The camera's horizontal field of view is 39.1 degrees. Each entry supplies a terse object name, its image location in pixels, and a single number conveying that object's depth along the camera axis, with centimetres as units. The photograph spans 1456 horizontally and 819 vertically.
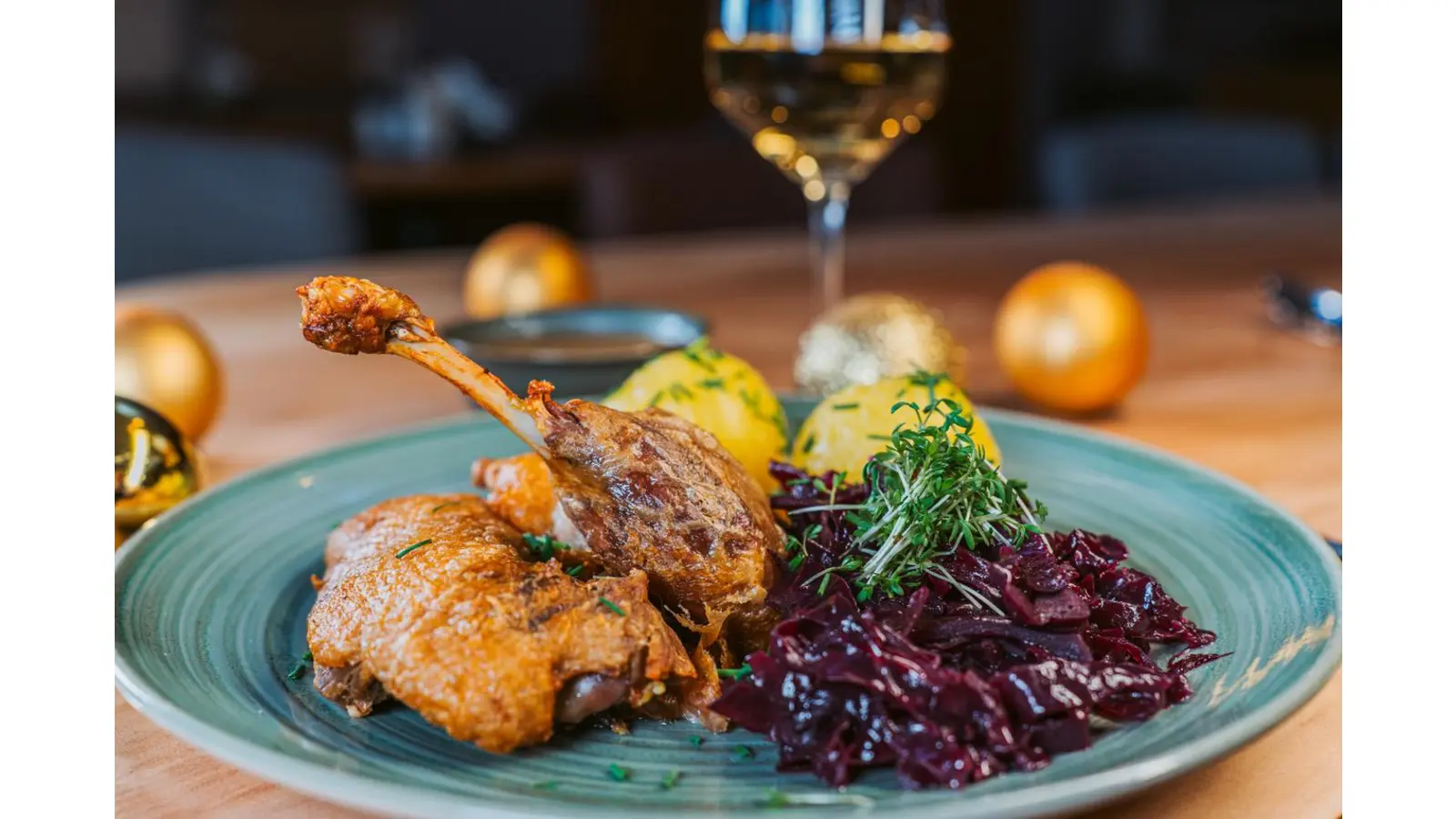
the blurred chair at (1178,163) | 143
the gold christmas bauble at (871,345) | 71
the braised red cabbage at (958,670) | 47
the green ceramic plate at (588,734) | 43
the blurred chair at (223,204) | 126
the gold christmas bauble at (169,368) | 67
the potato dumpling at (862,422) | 59
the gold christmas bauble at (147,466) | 60
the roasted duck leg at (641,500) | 52
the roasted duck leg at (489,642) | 48
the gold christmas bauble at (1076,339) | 72
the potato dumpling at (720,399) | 61
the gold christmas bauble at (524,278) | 84
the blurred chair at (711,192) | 126
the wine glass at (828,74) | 72
